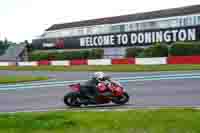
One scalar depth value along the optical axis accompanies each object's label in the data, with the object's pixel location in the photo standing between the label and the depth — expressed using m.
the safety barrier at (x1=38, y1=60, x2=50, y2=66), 53.34
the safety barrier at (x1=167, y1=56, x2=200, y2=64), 34.50
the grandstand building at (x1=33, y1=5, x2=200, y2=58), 44.91
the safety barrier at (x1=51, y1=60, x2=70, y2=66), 49.19
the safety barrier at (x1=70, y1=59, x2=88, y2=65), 46.46
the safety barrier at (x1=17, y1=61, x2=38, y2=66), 54.91
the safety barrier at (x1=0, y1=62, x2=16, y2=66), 61.83
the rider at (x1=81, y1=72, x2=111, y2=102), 13.05
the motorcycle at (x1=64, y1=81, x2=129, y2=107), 13.12
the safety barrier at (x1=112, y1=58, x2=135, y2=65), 39.94
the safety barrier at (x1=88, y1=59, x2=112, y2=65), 42.77
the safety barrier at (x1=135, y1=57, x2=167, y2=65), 36.74
